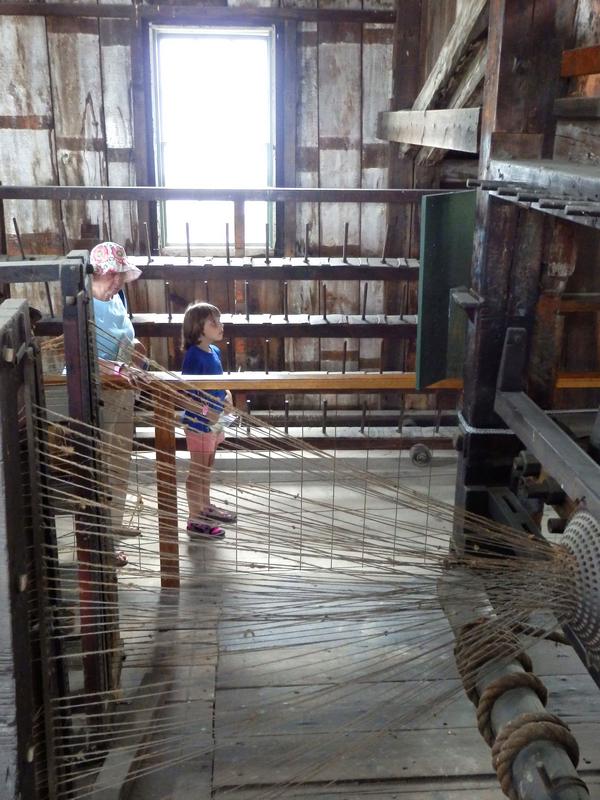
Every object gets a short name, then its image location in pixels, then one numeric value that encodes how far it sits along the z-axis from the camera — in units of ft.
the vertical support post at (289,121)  15.90
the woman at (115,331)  8.76
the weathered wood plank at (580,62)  7.59
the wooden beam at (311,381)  10.21
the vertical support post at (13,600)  4.32
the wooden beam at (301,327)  13.26
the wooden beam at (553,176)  5.88
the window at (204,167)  16.02
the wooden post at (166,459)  9.12
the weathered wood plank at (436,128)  9.83
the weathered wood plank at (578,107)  7.70
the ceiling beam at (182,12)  15.39
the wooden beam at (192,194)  12.79
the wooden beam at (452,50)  10.36
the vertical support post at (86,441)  6.11
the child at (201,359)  10.75
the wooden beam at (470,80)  10.85
